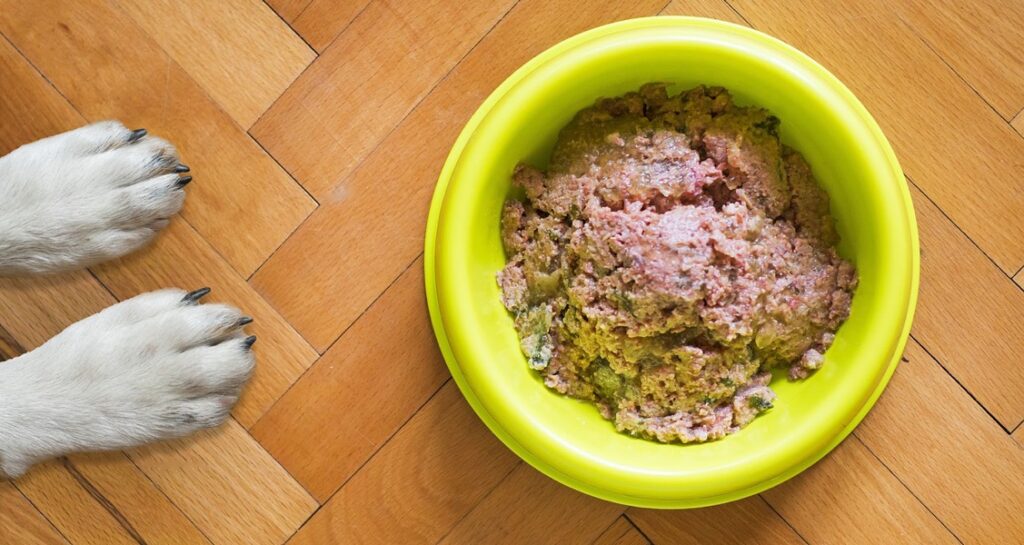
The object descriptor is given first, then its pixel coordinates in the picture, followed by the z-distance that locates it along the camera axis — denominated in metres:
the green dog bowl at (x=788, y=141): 0.96
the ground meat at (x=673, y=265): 0.97
